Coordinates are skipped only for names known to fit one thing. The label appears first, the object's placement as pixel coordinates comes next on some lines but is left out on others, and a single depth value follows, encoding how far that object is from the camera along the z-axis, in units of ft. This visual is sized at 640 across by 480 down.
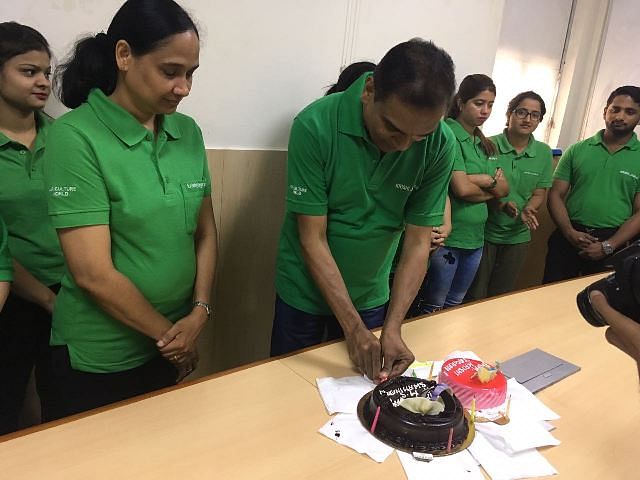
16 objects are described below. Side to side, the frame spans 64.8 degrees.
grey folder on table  4.33
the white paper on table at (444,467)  3.11
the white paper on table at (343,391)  3.67
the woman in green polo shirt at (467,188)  8.00
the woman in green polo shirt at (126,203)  3.53
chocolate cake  3.31
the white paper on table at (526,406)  3.80
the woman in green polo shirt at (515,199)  8.90
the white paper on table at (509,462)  3.19
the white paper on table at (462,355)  4.45
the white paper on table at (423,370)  4.17
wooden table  2.95
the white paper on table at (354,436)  3.26
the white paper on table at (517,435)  3.42
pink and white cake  3.81
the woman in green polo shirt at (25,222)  4.41
